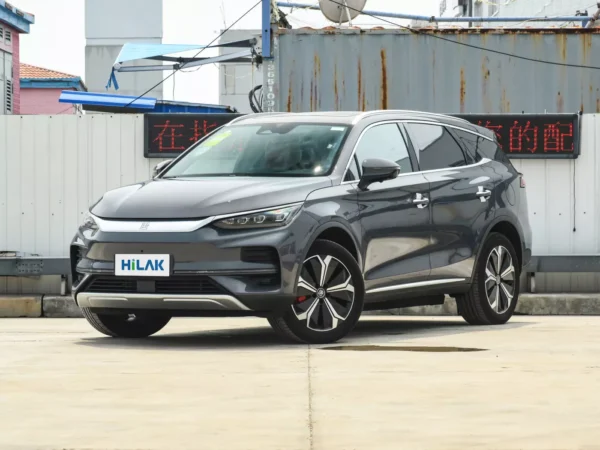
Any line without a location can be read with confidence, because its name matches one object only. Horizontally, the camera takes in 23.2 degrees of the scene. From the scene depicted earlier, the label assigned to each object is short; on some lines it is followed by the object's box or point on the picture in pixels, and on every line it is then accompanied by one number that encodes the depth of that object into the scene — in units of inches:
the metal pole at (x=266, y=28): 817.5
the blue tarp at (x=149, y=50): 1138.0
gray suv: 359.9
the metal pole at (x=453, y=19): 890.1
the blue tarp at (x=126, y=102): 1176.2
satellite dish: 895.7
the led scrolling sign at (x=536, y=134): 623.5
